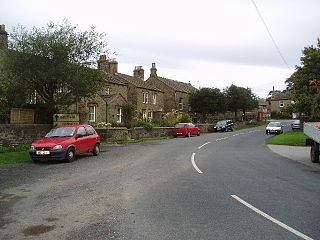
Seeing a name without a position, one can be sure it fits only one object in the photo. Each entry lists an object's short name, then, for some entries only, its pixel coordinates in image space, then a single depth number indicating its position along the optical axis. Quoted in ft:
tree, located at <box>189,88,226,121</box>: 168.66
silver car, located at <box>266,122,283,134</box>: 124.77
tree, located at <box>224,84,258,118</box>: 206.39
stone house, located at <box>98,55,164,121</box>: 140.40
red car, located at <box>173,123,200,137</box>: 106.01
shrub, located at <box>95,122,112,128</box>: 91.88
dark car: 144.97
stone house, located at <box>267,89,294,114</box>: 299.29
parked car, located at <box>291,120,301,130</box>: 144.66
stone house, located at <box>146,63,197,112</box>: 171.32
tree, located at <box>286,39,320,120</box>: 90.27
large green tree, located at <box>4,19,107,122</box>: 56.59
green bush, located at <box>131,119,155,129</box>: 97.64
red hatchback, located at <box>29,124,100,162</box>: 40.50
